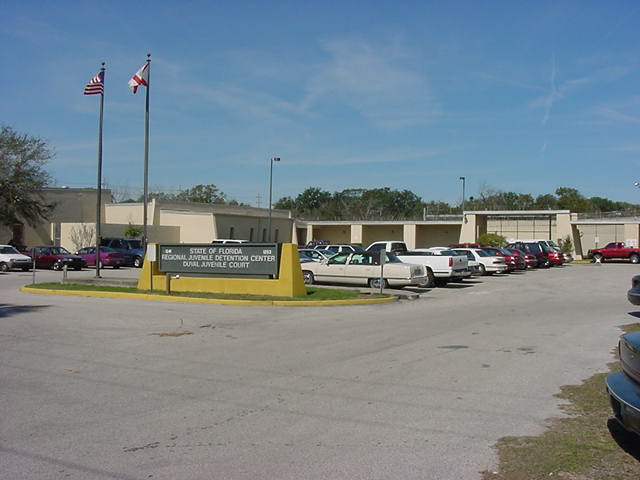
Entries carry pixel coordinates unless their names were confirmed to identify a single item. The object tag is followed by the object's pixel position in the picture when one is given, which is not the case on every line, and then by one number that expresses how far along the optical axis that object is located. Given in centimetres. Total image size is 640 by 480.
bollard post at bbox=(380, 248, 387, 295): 2047
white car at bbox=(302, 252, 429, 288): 2319
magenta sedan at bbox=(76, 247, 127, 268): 3809
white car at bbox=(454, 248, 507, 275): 3350
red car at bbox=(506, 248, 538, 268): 3869
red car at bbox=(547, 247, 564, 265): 4402
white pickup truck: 2573
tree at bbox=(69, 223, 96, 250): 5003
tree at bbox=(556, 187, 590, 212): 10184
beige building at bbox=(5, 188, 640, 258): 5306
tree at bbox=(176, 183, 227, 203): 10856
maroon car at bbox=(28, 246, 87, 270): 3638
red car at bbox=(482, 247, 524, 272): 3516
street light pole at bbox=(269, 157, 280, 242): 5428
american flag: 2586
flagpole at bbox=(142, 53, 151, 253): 2594
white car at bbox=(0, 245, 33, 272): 3488
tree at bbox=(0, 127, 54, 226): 4672
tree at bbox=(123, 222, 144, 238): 5175
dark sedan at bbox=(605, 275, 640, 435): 494
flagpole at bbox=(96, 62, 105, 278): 2566
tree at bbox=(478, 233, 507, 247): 5474
